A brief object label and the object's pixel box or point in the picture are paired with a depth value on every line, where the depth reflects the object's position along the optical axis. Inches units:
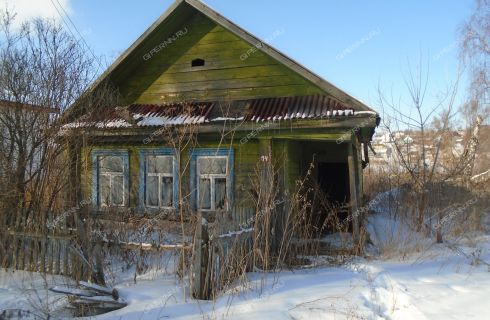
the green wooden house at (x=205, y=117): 330.3
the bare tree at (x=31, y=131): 277.9
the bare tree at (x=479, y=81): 784.9
